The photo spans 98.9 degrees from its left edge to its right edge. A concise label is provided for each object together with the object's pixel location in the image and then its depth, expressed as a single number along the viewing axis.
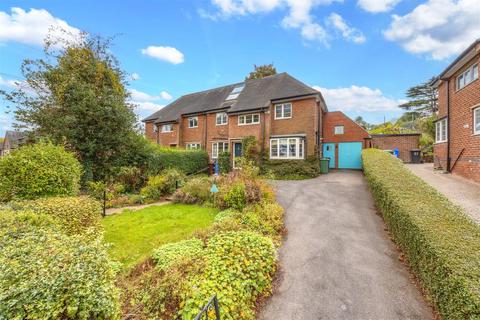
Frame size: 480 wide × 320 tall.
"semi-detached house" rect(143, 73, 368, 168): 15.16
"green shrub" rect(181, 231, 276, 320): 3.16
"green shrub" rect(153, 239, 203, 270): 4.03
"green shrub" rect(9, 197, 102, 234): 4.64
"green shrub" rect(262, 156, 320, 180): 14.30
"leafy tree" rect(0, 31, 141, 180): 10.99
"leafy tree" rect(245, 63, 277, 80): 28.47
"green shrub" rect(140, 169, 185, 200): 10.95
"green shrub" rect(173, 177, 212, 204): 9.42
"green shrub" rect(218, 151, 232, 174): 17.60
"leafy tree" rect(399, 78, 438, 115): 39.22
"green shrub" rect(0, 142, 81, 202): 5.95
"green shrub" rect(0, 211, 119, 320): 1.88
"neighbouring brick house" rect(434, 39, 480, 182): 9.42
